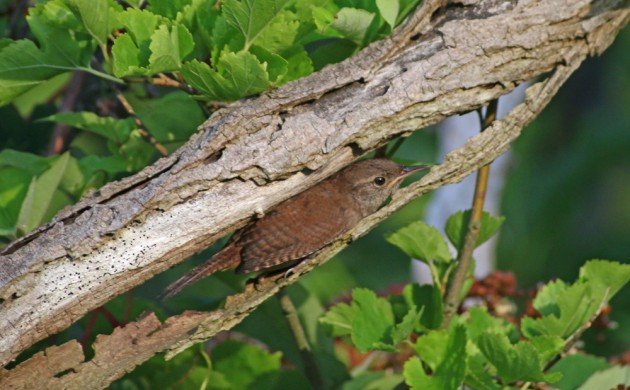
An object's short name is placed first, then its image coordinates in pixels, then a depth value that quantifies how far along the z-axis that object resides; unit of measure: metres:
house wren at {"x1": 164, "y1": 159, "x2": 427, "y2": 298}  6.56
